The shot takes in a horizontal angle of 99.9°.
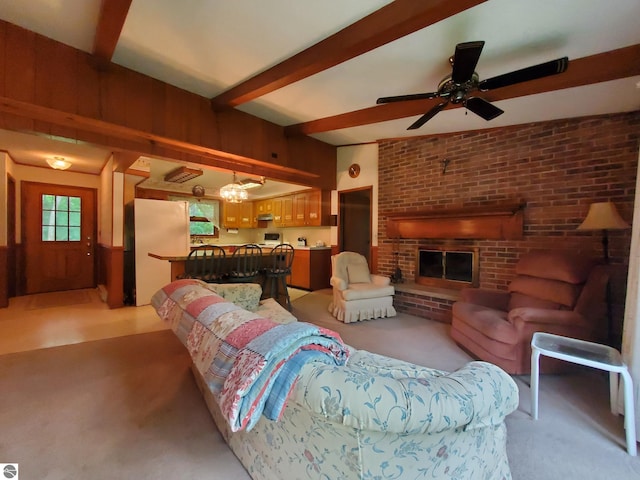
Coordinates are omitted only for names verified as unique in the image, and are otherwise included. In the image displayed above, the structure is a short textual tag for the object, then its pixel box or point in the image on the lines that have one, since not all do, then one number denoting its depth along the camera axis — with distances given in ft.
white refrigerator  14.33
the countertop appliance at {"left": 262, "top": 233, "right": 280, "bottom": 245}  23.52
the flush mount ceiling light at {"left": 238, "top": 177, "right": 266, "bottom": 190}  15.33
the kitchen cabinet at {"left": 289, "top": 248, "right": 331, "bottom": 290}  18.34
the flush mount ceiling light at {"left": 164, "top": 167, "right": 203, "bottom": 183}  15.41
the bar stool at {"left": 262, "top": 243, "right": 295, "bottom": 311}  13.17
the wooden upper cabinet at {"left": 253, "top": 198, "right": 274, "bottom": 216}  22.97
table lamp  7.79
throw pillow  13.41
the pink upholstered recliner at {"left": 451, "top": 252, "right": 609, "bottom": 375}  7.28
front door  16.47
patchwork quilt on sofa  2.91
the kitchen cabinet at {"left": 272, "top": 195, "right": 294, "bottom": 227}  20.75
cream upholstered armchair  12.01
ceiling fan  5.50
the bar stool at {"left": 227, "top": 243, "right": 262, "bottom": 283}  11.85
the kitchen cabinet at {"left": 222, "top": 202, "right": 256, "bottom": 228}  23.91
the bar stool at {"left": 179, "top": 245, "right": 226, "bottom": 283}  11.06
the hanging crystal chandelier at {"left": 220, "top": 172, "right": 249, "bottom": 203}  14.32
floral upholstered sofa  2.56
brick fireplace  9.04
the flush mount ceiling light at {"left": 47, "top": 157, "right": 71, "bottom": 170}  13.96
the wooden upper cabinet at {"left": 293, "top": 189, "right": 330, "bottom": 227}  17.93
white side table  5.04
